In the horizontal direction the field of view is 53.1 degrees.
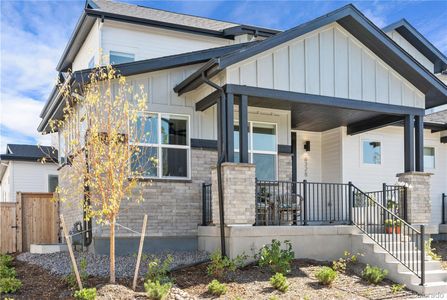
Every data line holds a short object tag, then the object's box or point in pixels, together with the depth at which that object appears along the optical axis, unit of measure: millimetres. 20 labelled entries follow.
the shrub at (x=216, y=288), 7121
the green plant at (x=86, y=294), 6195
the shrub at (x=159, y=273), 7483
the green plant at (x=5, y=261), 9420
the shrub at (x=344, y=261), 8951
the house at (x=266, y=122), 9188
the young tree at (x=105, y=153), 7000
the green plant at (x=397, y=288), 8090
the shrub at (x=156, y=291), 6465
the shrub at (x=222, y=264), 8141
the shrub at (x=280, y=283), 7500
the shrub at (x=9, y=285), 7075
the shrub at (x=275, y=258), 8414
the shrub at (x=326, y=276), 7898
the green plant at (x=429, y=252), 9470
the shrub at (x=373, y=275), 8344
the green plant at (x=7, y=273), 8078
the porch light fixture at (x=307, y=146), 14250
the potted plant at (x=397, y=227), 10097
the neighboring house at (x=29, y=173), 18688
